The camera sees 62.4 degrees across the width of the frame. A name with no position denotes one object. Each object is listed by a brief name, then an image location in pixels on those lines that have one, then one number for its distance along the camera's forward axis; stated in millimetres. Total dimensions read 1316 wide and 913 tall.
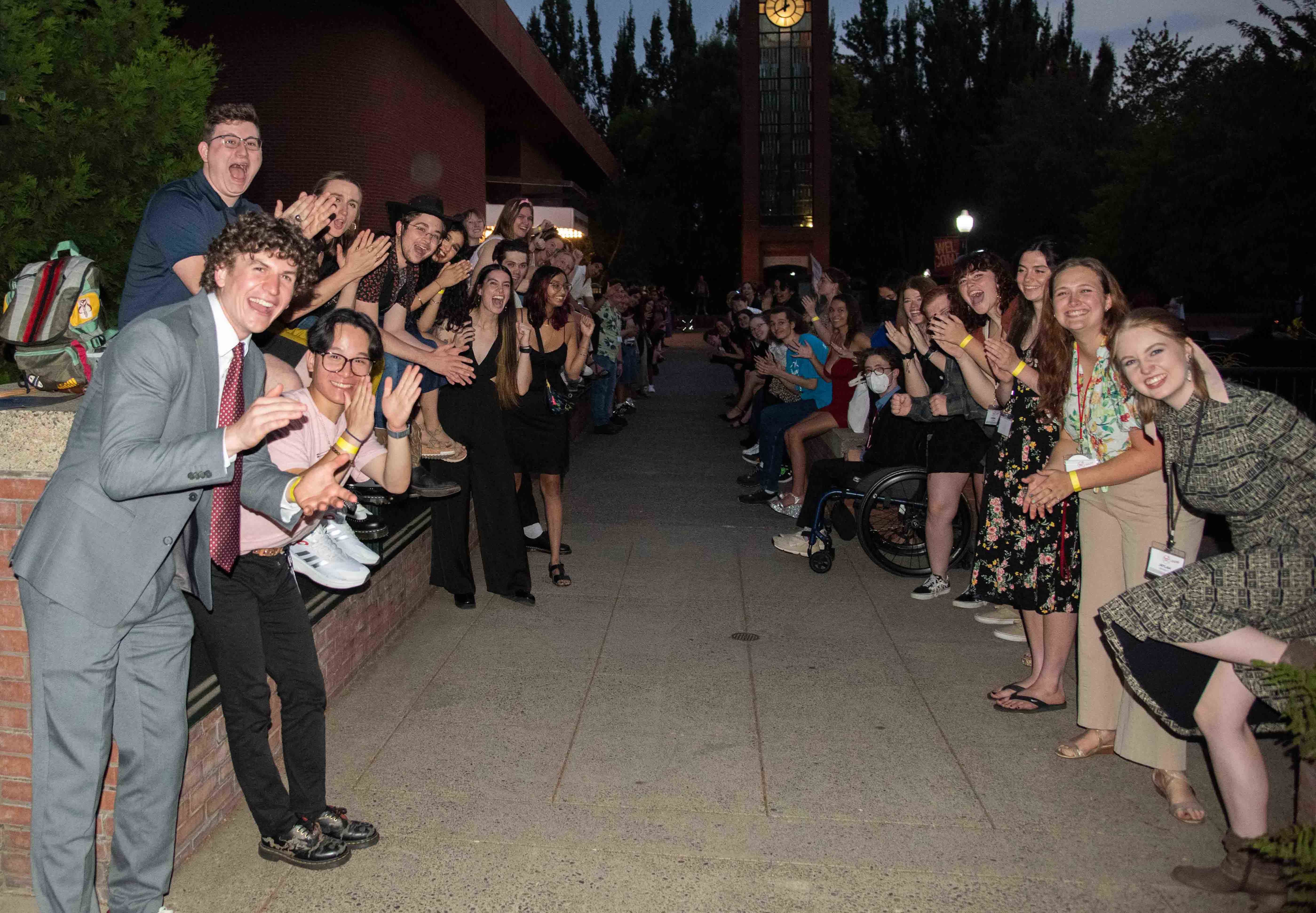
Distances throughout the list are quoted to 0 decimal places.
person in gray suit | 2857
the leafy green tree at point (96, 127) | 7031
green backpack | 4242
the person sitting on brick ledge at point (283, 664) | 3533
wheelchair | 7398
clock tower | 44500
